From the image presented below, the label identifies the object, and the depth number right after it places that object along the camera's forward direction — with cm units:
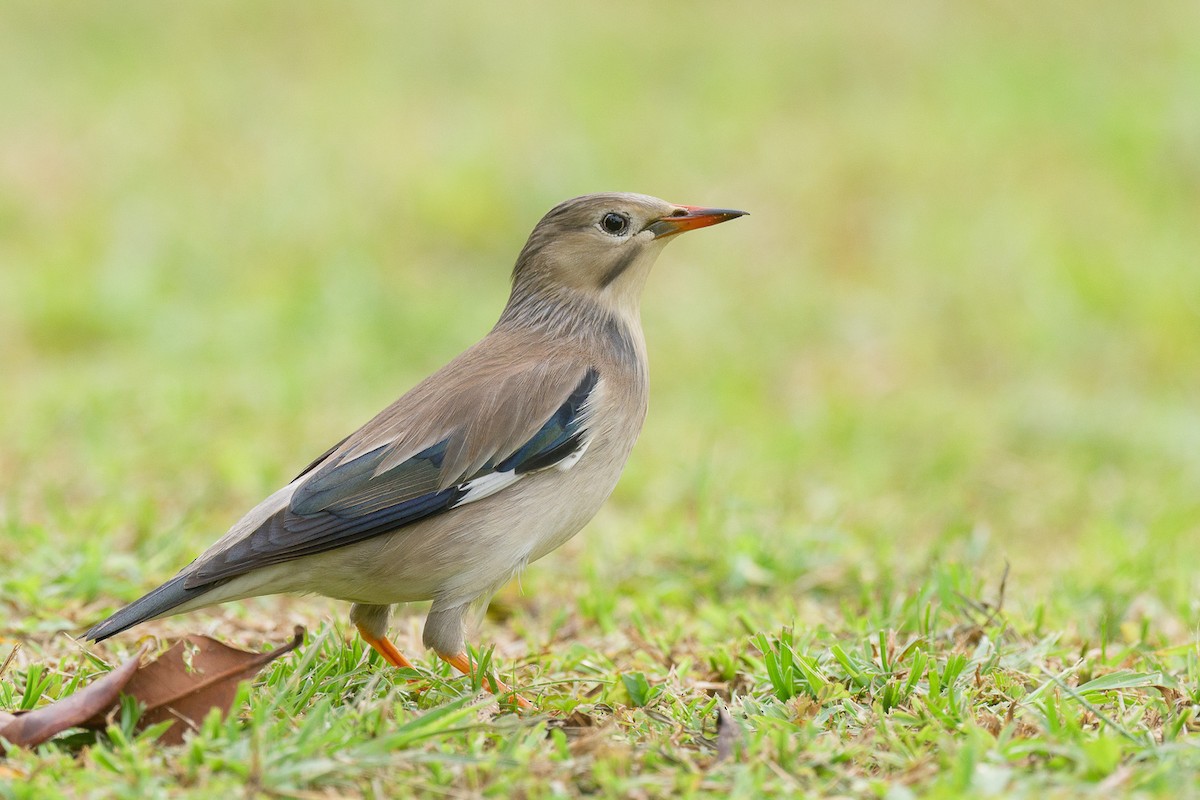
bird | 864
